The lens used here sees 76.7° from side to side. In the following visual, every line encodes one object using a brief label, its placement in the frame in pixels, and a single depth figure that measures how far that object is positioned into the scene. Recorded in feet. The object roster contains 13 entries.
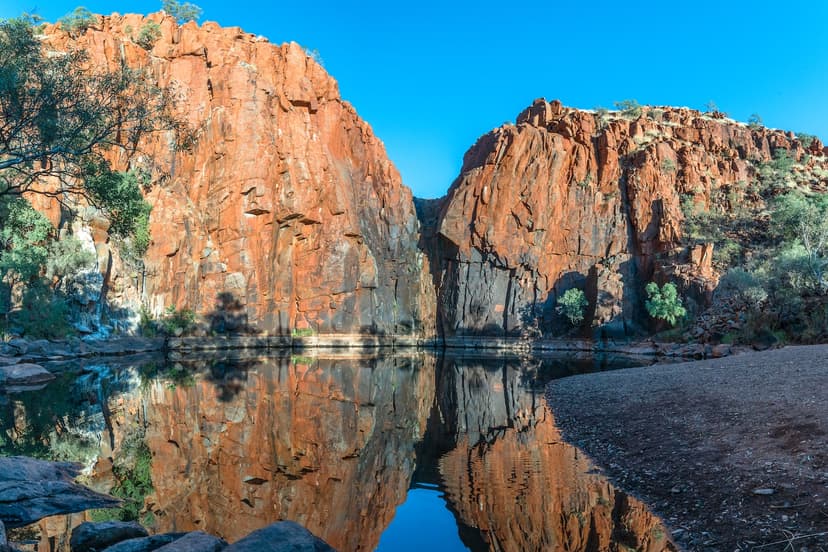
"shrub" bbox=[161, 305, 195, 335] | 167.98
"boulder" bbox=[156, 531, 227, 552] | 17.97
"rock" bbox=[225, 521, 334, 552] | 17.93
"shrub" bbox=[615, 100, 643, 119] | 269.03
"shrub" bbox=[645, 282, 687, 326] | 163.12
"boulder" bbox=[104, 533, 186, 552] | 19.15
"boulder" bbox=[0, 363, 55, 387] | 75.31
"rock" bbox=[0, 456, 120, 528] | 23.99
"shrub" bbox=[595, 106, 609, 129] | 253.81
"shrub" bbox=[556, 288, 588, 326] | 195.00
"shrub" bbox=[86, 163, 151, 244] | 51.52
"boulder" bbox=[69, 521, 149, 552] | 20.24
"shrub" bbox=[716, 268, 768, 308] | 120.78
